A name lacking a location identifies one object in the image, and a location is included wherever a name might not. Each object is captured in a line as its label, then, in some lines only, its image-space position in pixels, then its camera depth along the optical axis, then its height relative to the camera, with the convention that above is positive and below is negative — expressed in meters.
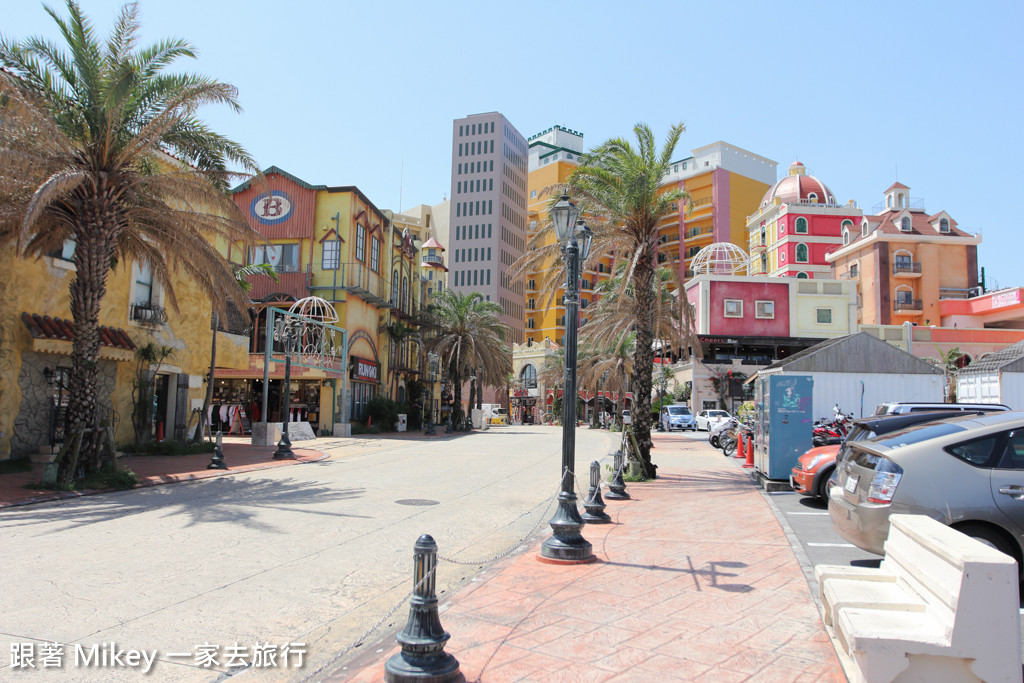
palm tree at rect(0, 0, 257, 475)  12.24 +4.21
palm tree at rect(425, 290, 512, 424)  42.09 +3.07
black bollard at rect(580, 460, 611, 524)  9.77 -1.61
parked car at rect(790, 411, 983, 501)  10.93 -1.22
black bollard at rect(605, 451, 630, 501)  12.48 -1.74
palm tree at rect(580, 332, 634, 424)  43.88 +1.68
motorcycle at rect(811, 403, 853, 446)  14.10 -0.76
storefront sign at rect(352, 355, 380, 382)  36.09 +1.02
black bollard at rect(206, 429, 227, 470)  16.34 -1.80
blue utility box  13.09 -0.49
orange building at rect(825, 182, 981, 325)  58.06 +10.98
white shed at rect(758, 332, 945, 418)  21.47 +0.69
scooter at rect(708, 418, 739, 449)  25.59 -1.42
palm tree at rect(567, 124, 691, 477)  15.92 +4.38
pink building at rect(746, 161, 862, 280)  67.38 +16.64
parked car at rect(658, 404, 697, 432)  45.09 -1.66
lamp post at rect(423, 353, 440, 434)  35.84 +0.77
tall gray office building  104.00 +27.50
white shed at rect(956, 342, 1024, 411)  23.00 +0.69
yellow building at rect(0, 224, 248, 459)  15.33 +0.97
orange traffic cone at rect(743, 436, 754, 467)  19.42 -1.68
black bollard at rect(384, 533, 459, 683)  3.99 -1.46
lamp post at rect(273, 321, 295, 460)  19.69 -0.85
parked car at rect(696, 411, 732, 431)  37.90 -1.40
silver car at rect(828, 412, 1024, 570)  5.81 -0.73
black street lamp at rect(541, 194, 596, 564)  7.43 -0.25
